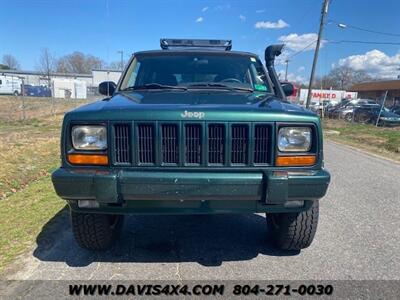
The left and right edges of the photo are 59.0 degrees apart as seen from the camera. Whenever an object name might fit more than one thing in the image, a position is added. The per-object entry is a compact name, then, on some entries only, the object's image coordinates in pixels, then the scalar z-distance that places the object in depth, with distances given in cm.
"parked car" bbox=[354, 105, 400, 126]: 2225
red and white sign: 4552
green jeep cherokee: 263
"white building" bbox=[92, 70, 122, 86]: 6575
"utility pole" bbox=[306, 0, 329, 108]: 2322
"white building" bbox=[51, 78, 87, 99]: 5607
